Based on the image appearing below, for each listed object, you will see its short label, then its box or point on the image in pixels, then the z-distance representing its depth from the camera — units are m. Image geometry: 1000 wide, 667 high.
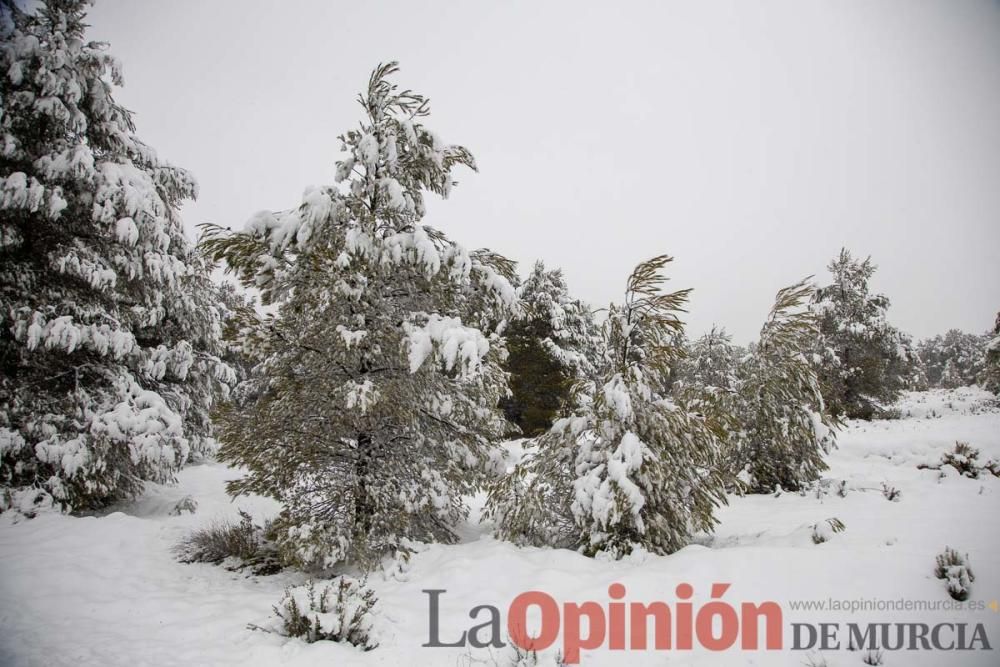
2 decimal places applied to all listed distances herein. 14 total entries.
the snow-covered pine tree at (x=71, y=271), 7.27
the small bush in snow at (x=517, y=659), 3.38
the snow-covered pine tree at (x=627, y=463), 5.29
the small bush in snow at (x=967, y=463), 8.20
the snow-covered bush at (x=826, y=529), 4.80
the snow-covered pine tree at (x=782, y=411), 8.56
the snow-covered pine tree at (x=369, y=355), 5.45
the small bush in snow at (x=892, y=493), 7.12
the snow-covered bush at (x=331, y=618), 3.76
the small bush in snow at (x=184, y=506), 8.61
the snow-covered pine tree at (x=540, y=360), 20.45
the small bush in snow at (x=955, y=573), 3.54
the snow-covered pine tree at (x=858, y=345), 18.52
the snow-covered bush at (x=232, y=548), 6.10
